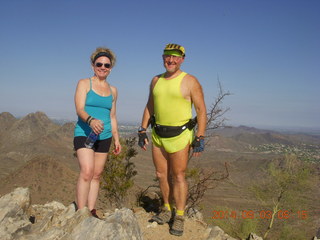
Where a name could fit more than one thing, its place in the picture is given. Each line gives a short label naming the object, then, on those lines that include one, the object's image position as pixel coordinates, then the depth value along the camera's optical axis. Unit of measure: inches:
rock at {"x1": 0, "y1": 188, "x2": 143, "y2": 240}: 133.6
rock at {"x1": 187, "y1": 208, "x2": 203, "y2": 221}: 290.7
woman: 155.2
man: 167.3
